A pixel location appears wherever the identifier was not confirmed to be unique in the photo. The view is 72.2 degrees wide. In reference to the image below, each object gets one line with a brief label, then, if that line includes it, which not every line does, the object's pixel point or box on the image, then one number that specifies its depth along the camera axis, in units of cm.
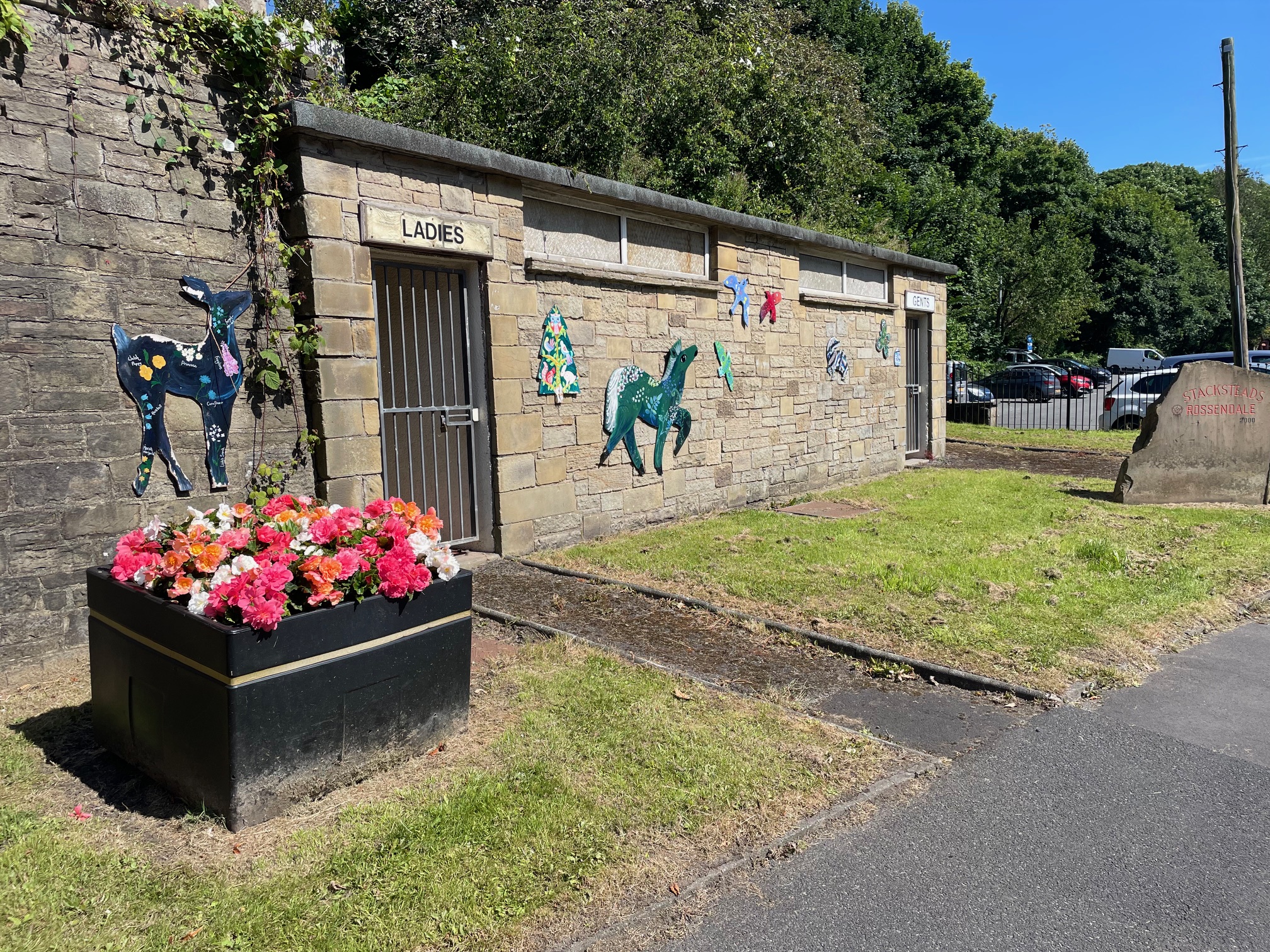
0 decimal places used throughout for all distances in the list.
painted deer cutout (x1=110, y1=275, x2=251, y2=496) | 549
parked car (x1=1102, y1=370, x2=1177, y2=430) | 2053
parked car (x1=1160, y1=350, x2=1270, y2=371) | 2338
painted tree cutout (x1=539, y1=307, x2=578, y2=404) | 809
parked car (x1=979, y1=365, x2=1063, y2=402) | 3044
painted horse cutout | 888
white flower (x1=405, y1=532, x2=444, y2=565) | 377
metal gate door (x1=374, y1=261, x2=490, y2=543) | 720
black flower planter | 329
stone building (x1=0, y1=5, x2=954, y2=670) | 510
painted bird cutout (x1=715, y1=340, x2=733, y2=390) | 1033
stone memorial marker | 1041
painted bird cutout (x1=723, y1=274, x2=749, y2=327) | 1048
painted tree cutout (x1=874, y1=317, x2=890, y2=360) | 1375
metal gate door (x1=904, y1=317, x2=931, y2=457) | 1534
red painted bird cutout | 1109
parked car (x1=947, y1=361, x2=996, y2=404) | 2520
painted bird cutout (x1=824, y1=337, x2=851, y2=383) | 1247
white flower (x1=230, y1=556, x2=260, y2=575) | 331
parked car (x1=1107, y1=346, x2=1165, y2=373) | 4172
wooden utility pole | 1845
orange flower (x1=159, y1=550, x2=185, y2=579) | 349
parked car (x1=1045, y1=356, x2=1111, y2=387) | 3425
